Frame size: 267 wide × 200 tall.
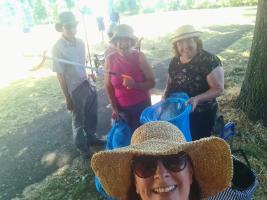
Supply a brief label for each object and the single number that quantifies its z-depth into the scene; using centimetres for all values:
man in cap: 251
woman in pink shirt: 217
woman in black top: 185
